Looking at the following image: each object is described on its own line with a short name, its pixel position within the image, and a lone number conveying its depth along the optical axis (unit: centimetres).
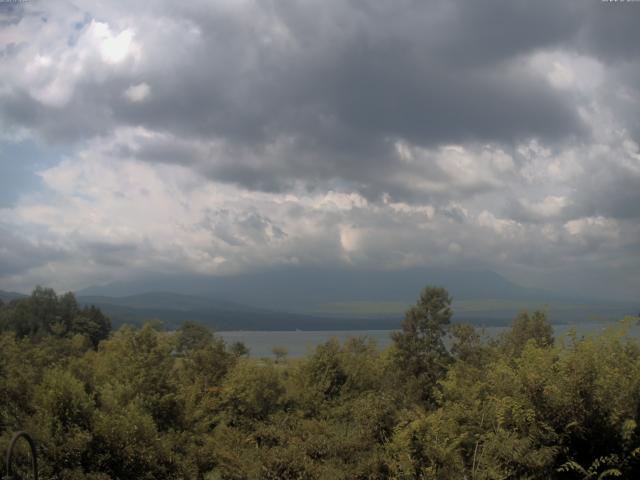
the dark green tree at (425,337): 4141
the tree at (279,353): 4655
